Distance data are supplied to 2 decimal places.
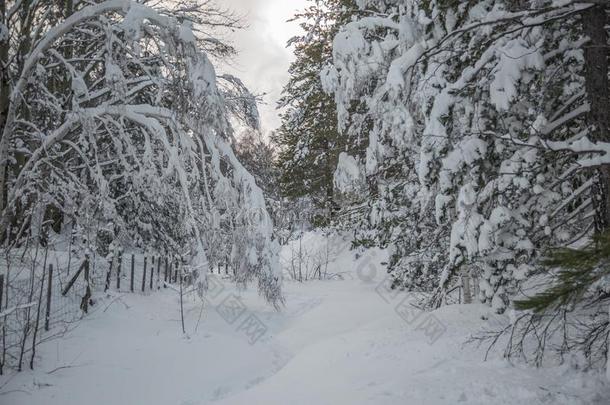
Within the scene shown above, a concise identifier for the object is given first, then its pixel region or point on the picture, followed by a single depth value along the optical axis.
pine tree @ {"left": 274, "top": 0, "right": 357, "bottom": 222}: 16.09
